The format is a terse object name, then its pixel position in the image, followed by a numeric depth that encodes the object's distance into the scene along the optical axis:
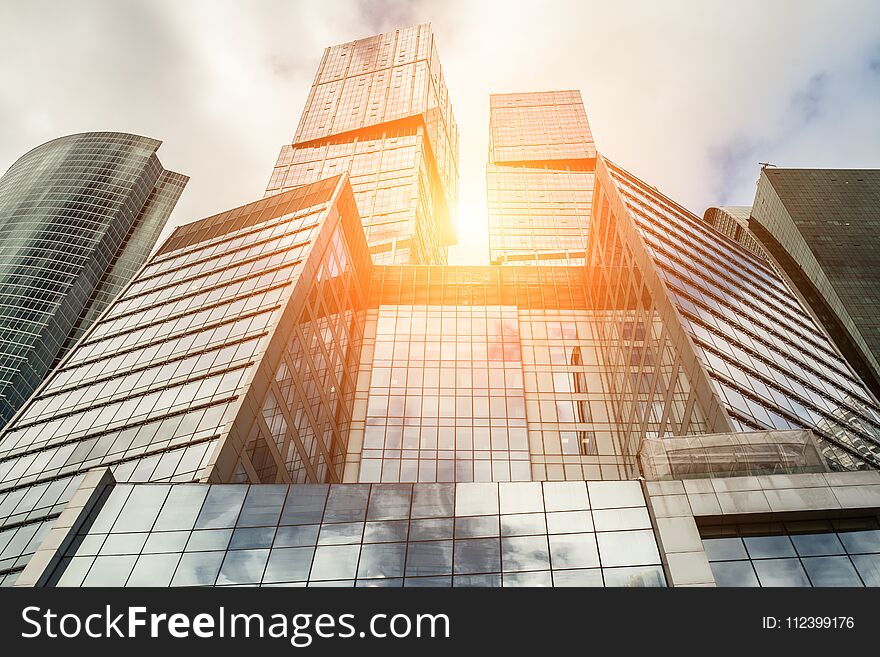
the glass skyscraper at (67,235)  112.56
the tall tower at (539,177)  126.38
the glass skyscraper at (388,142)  123.69
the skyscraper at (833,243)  102.94
